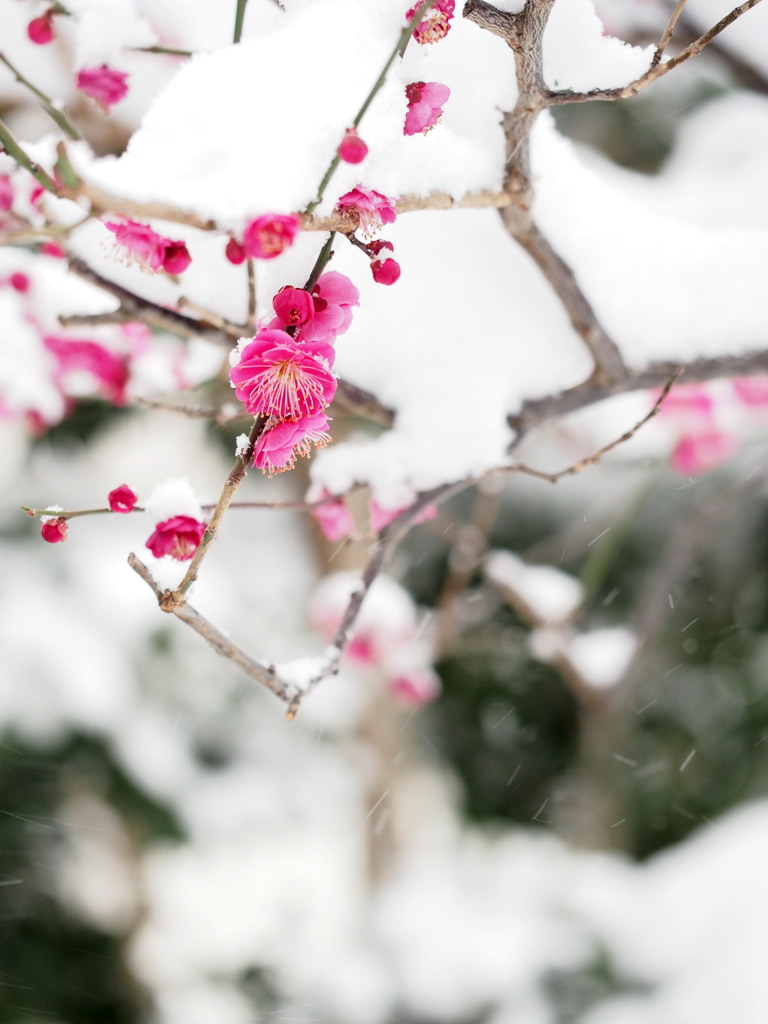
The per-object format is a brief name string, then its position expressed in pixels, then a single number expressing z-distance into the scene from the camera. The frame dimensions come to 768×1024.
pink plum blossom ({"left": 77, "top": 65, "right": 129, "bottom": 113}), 0.79
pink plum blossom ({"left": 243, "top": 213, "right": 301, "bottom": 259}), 0.65
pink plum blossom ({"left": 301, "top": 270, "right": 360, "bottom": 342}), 0.70
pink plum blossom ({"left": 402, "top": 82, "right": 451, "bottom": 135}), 0.72
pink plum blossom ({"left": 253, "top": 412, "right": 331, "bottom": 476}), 0.69
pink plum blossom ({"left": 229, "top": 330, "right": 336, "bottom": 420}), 0.68
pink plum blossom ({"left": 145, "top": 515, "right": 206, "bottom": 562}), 0.74
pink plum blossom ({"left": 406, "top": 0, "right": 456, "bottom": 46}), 0.72
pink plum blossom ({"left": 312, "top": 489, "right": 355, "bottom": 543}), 0.85
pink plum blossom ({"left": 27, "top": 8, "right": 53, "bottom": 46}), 0.80
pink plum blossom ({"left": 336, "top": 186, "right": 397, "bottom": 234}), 0.69
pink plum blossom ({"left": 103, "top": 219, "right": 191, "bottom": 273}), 0.70
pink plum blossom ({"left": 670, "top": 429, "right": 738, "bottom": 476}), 1.48
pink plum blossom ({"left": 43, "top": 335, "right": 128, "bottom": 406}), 1.27
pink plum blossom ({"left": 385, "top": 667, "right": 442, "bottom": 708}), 1.60
